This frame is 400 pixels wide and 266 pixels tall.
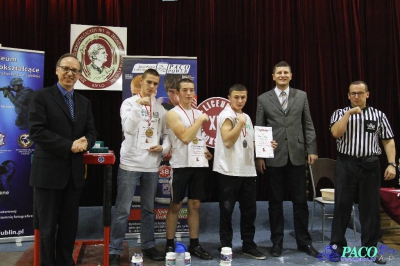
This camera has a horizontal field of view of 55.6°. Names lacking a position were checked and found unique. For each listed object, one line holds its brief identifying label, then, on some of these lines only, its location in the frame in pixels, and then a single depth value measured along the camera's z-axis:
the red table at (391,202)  3.94
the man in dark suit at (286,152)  3.56
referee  3.47
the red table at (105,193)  2.79
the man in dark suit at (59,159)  2.61
